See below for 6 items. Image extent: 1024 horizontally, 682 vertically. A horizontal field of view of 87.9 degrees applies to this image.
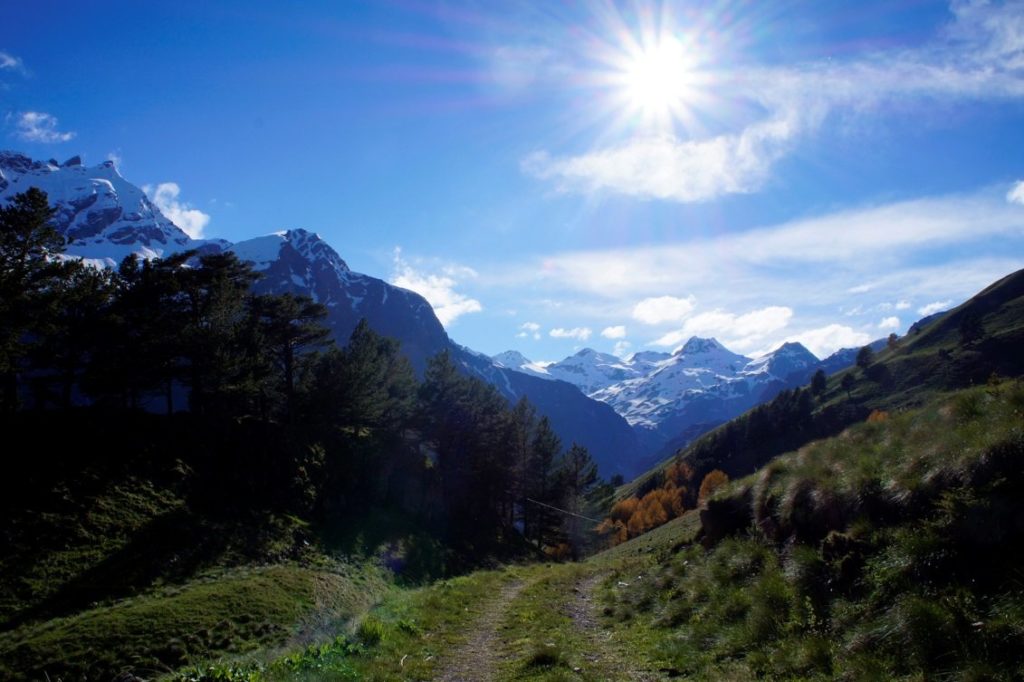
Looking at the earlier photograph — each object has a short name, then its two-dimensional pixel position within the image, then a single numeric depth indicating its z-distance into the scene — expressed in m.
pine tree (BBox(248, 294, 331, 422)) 46.12
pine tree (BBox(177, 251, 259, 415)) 37.31
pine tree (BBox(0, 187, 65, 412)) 26.56
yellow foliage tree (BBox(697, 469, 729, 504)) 104.61
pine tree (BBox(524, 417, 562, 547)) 59.81
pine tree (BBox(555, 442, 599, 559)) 60.44
